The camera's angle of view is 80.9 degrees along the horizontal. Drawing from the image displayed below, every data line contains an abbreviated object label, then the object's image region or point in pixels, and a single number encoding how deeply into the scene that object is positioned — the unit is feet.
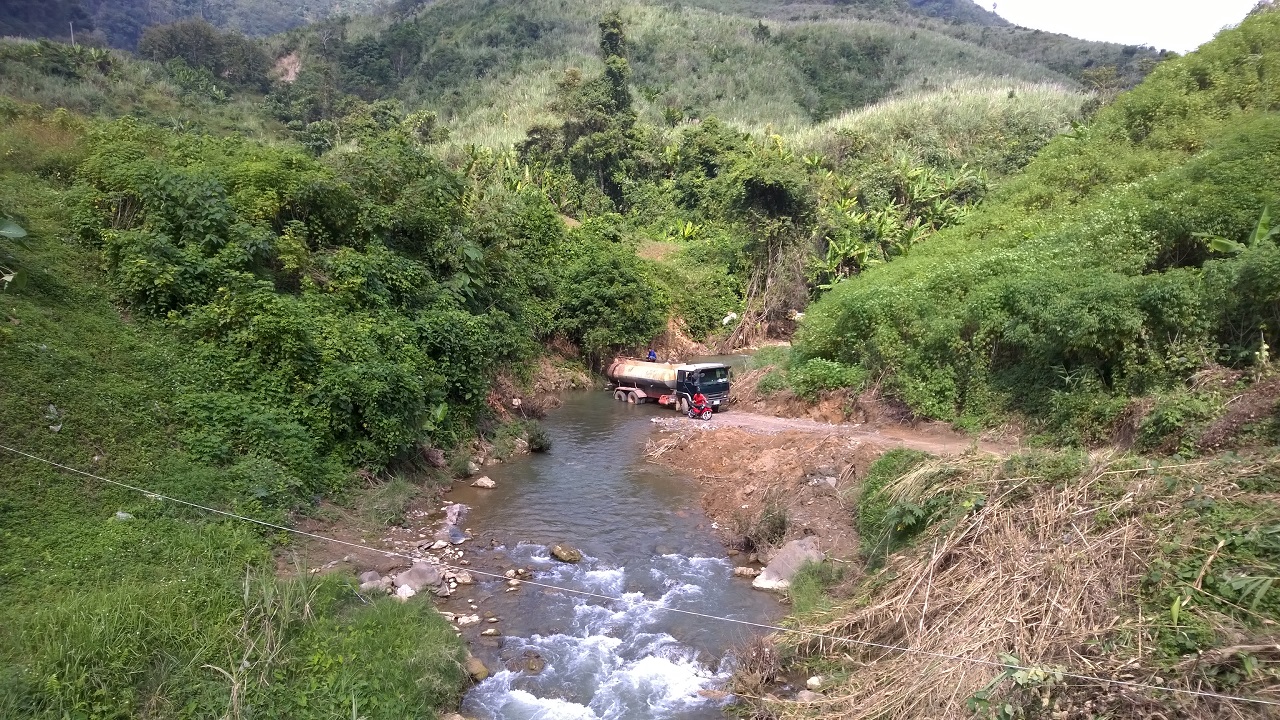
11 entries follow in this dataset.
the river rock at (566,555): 41.52
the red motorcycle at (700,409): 71.67
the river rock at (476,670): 30.35
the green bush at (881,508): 35.27
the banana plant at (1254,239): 41.04
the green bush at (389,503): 42.55
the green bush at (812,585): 34.62
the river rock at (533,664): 31.12
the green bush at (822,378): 65.26
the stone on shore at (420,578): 36.22
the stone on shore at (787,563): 38.63
